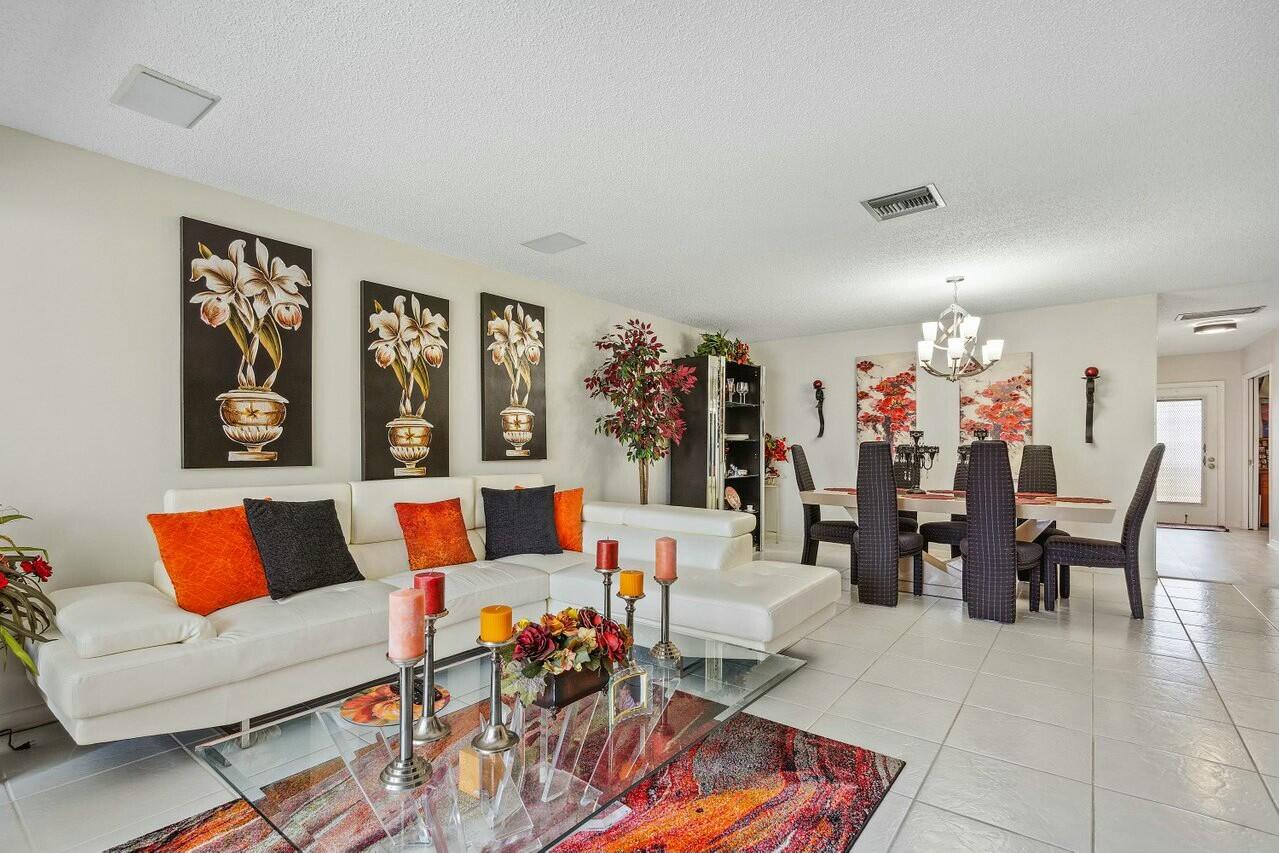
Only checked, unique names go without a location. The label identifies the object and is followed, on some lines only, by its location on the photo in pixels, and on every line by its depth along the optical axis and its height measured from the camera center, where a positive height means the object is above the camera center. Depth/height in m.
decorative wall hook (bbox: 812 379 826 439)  6.96 +0.31
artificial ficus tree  5.12 +0.25
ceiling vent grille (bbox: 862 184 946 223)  3.14 +1.12
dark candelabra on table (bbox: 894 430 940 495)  4.98 -0.28
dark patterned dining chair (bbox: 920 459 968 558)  4.96 -0.83
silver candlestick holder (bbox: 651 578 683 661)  2.46 -0.85
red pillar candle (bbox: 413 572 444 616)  1.68 -0.43
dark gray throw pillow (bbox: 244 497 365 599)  2.79 -0.54
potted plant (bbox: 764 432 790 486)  6.75 -0.29
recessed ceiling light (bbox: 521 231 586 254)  3.86 +1.12
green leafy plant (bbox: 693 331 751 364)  6.22 +0.76
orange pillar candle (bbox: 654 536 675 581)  2.42 -0.51
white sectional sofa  2.05 -0.79
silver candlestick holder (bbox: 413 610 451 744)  1.72 -0.80
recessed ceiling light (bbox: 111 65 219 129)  2.19 +1.17
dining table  3.90 -0.53
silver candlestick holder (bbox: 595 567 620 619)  2.41 -0.62
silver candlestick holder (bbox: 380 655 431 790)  1.54 -0.82
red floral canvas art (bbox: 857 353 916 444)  6.42 +0.30
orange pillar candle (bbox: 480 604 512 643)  1.70 -0.53
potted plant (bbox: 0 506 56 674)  2.09 -0.59
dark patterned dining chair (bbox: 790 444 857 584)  4.93 -0.80
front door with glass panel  8.44 -0.39
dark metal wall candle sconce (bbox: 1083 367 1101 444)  5.41 +0.30
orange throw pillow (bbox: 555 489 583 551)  4.17 -0.62
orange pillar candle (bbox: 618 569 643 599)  2.32 -0.57
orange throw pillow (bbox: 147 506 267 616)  2.55 -0.55
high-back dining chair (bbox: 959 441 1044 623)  3.90 -0.71
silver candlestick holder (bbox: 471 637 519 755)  1.72 -0.83
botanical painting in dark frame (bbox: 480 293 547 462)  4.43 +0.33
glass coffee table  1.42 -0.89
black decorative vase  1.93 -0.80
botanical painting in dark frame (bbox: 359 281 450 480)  3.72 +0.25
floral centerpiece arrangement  1.89 -0.68
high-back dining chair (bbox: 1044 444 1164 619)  3.92 -0.76
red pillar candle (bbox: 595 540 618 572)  2.48 -0.51
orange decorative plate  1.88 -0.85
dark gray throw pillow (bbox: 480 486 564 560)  3.87 -0.60
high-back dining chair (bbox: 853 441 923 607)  4.29 -0.69
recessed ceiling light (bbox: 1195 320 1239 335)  6.26 +0.98
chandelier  4.64 +0.60
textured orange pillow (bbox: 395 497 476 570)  3.46 -0.60
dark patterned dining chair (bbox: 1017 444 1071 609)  5.13 -0.37
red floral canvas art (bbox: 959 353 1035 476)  5.80 +0.20
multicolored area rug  1.60 -1.14
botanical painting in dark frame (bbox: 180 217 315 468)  3.01 +0.37
